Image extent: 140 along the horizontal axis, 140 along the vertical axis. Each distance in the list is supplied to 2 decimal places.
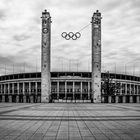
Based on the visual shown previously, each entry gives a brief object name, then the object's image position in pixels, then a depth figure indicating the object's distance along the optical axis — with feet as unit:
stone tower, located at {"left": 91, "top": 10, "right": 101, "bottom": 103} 181.68
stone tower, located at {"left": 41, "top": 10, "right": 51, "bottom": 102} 179.11
